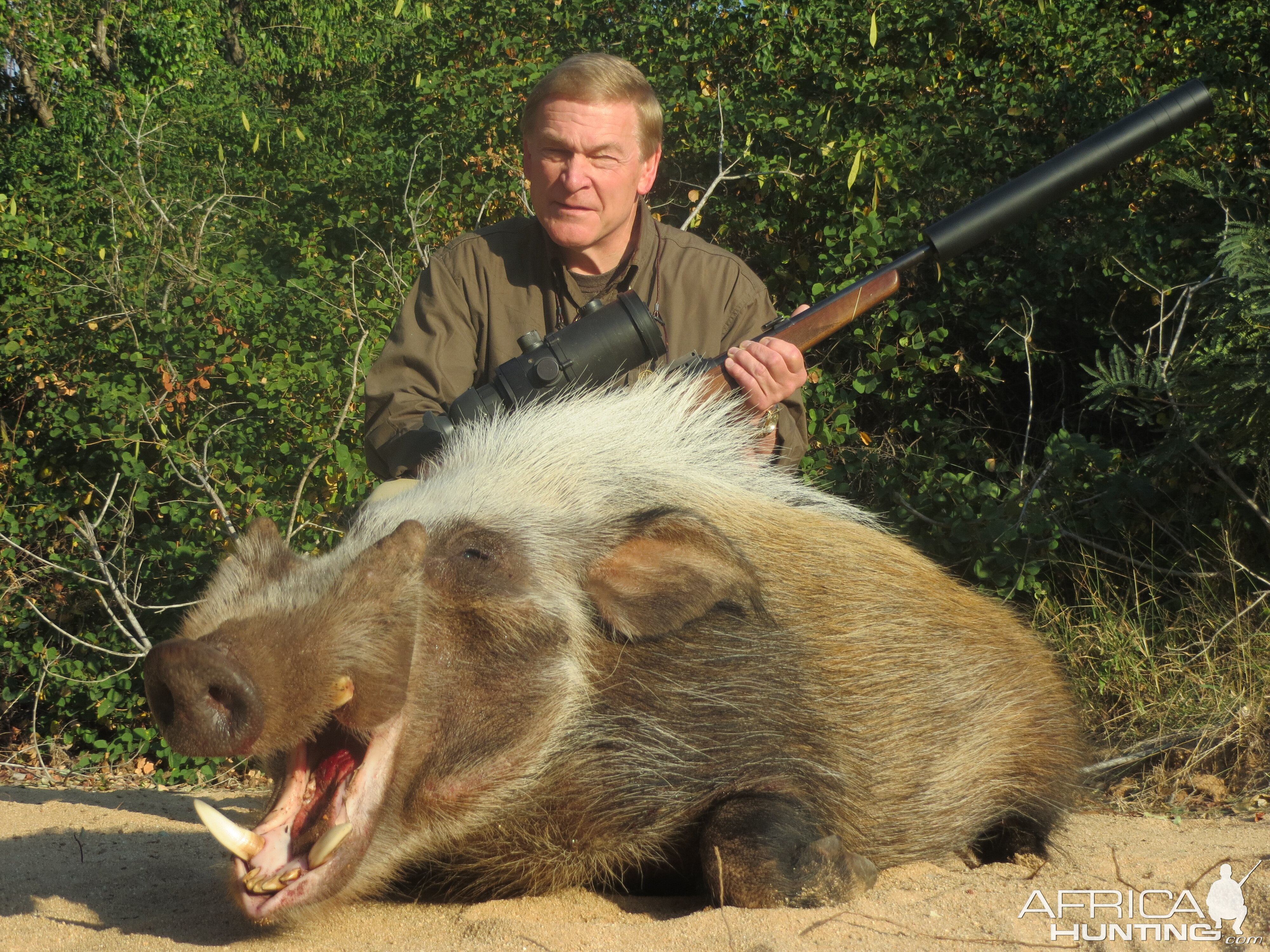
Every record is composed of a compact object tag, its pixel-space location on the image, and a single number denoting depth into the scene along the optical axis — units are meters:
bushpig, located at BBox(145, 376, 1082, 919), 2.12
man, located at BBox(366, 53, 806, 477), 3.81
